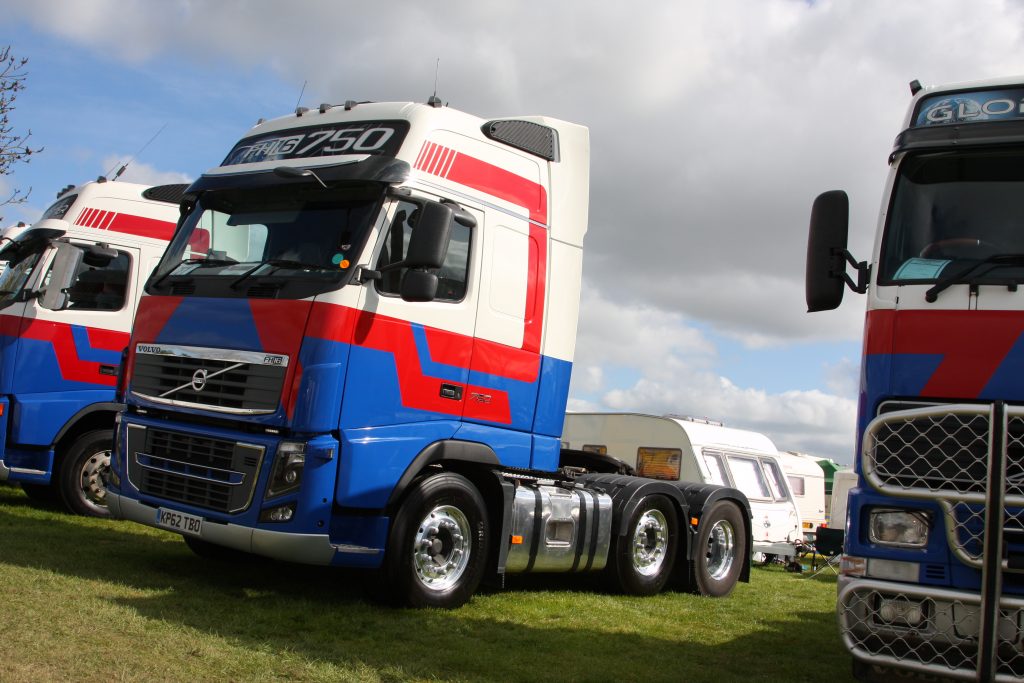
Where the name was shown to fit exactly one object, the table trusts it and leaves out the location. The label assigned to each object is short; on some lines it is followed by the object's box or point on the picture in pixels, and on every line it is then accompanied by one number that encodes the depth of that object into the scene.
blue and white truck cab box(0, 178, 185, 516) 10.14
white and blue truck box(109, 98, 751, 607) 6.85
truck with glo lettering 4.68
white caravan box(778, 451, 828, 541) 23.47
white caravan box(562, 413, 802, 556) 15.09
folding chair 16.16
